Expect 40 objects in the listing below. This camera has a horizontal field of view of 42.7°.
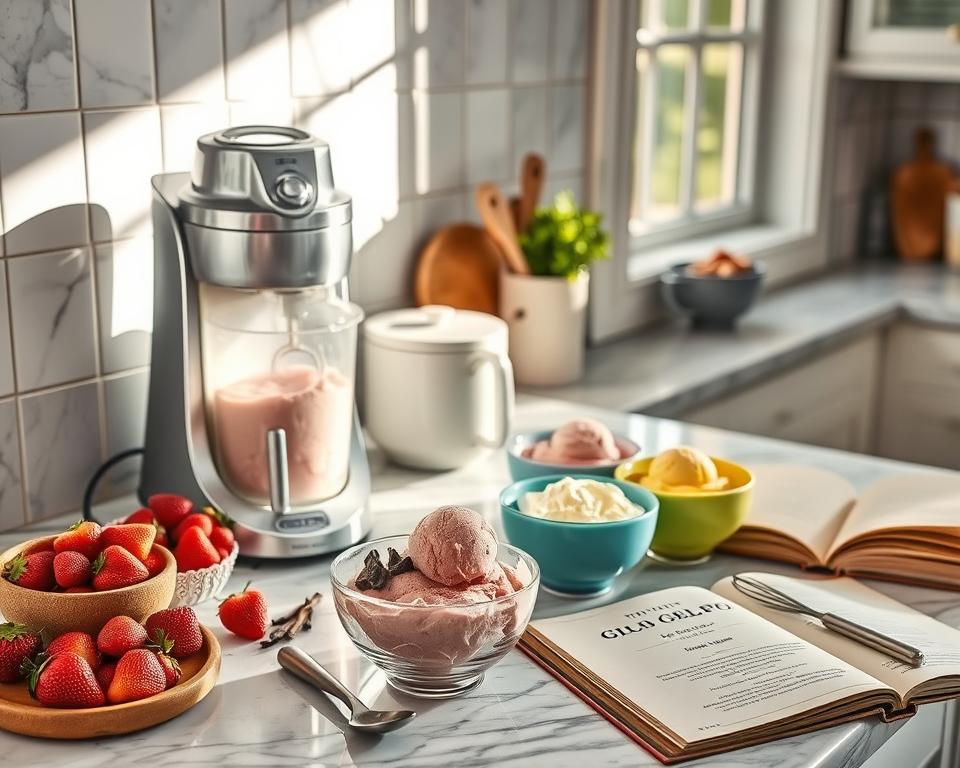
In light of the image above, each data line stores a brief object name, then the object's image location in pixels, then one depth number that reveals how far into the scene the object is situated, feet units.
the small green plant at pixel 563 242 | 6.28
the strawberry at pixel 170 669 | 3.16
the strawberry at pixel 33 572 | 3.26
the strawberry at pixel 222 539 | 3.80
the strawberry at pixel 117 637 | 3.11
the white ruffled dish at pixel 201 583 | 3.64
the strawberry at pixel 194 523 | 3.76
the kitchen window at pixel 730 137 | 8.57
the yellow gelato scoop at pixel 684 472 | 4.24
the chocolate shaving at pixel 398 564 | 3.33
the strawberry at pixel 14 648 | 3.14
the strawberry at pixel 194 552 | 3.67
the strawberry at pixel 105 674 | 3.08
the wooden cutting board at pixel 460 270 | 6.00
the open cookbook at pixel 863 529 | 4.12
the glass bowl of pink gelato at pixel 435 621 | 3.13
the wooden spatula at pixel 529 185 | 6.42
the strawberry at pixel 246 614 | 3.58
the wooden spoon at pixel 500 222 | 6.10
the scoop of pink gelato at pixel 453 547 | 3.23
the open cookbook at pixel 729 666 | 3.15
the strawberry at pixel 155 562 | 3.41
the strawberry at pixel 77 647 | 3.09
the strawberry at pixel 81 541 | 3.34
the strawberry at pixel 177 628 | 3.25
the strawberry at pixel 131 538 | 3.39
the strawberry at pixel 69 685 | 3.01
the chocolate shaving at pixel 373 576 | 3.30
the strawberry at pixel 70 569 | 3.25
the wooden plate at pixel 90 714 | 3.01
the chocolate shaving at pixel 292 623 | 3.63
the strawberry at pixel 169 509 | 3.80
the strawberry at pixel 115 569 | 3.26
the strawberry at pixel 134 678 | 3.05
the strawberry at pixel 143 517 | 3.69
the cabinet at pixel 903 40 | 8.82
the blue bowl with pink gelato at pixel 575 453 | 4.44
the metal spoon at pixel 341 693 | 3.10
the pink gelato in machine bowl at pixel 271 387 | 4.17
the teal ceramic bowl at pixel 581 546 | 3.78
